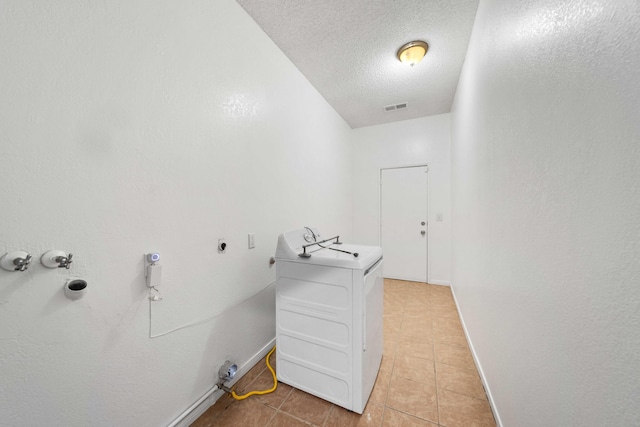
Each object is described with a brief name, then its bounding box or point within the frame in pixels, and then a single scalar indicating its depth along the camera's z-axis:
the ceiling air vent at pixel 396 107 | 3.26
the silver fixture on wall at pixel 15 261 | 0.74
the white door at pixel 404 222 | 3.73
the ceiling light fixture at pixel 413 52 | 2.06
